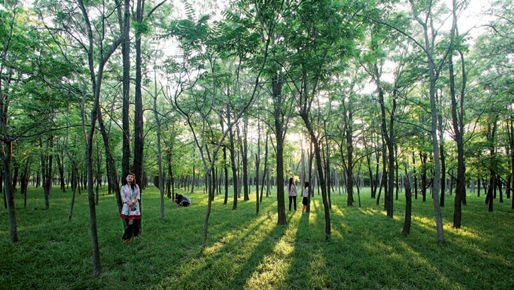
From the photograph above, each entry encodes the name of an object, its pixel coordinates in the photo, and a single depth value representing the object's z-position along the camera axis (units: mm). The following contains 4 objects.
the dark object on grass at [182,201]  16312
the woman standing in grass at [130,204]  6902
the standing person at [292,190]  13820
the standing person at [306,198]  13482
